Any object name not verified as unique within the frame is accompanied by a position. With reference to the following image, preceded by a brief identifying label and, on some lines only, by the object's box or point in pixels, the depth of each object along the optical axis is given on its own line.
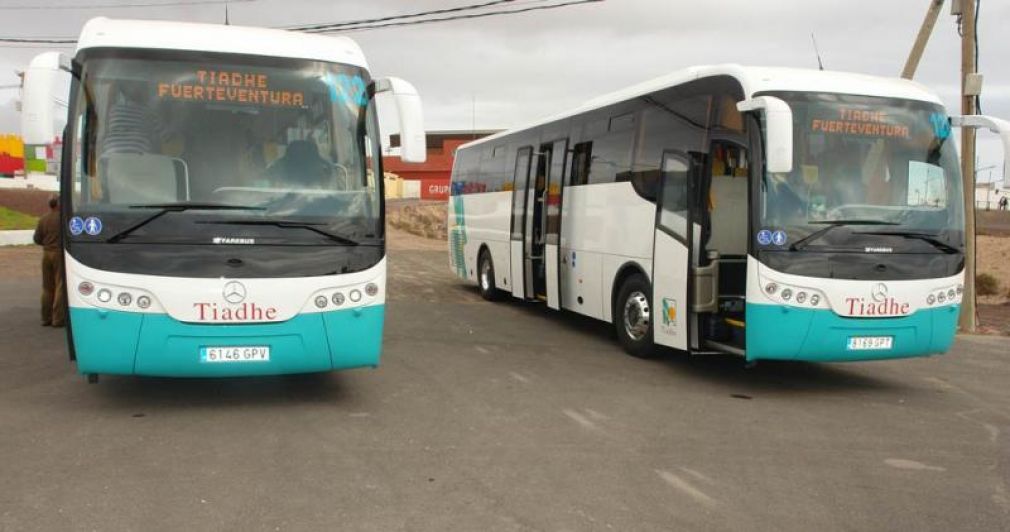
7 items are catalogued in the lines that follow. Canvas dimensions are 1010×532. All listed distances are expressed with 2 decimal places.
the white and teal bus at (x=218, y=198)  6.31
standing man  10.85
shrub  23.39
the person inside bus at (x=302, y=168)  6.75
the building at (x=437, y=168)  70.88
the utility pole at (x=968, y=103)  13.63
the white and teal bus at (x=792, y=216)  7.83
